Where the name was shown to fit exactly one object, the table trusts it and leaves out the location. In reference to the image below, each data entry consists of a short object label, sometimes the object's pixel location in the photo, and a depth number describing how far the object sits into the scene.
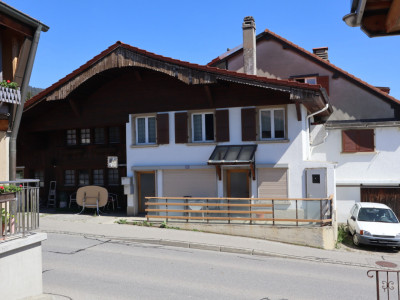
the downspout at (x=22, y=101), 8.43
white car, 13.73
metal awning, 14.66
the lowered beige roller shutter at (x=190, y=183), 15.91
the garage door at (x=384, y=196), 18.48
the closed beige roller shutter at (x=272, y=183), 15.11
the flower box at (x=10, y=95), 7.80
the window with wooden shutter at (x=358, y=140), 18.83
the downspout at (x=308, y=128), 16.81
